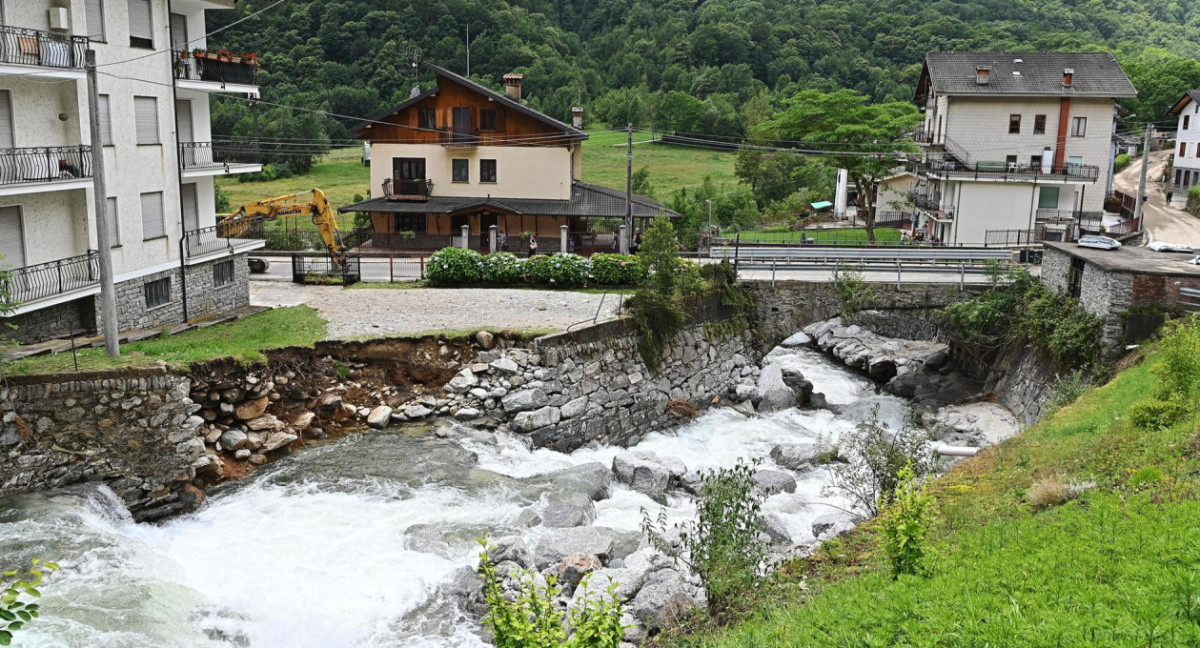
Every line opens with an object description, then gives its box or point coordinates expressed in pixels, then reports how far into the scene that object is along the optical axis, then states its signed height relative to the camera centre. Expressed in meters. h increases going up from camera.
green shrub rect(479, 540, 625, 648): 8.35 -4.15
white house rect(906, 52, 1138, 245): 48.19 +2.36
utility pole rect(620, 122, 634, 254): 38.20 -1.66
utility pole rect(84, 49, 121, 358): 19.41 -1.49
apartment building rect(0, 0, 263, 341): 20.80 +0.01
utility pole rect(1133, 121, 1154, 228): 46.71 -0.12
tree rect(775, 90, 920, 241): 48.75 +2.73
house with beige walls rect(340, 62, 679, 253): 44.94 -0.17
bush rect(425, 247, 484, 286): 32.19 -3.35
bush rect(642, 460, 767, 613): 12.61 -5.35
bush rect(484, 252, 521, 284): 32.16 -3.36
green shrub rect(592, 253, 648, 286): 32.34 -3.29
